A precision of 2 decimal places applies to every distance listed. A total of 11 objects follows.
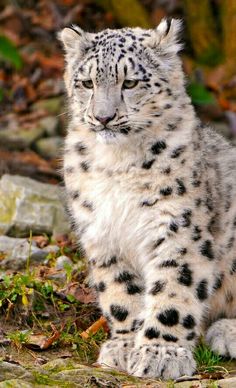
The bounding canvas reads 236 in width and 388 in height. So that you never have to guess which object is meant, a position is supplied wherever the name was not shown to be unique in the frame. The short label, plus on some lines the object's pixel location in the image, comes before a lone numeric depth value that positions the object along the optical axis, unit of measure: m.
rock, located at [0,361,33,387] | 12.05
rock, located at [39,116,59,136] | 26.73
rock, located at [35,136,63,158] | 25.60
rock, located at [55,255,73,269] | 17.61
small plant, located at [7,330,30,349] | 14.48
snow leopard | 14.27
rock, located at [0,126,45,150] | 25.89
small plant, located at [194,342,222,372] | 14.50
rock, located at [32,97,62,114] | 28.19
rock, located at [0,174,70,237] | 19.23
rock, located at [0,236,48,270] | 17.59
